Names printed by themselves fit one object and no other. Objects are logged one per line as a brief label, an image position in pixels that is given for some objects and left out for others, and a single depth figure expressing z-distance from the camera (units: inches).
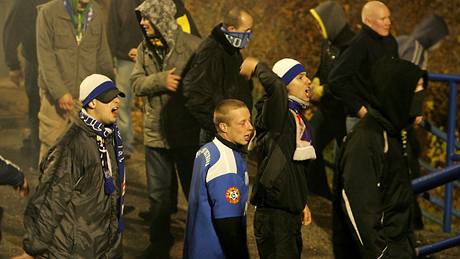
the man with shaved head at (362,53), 690.9
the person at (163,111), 643.3
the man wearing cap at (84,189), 483.3
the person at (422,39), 792.7
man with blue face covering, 614.7
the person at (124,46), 773.8
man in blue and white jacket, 485.4
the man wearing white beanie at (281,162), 531.1
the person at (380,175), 458.6
